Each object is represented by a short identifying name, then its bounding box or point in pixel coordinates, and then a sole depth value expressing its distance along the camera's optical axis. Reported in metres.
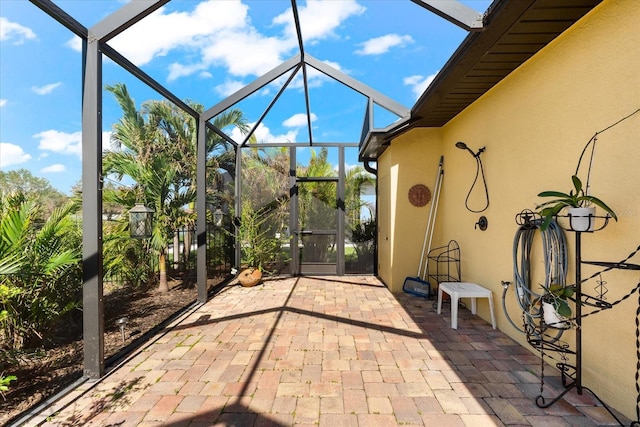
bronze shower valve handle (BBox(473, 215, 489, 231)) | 3.48
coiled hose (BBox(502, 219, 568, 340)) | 2.23
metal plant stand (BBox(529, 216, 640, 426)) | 1.78
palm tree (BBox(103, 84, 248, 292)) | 4.56
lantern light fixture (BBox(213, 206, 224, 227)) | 5.49
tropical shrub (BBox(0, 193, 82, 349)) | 2.24
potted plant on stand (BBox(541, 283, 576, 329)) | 1.90
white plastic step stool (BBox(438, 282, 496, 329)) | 3.24
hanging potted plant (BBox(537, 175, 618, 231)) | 1.80
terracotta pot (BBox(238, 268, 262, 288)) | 5.30
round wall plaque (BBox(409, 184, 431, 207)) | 4.80
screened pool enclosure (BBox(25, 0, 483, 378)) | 4.34
